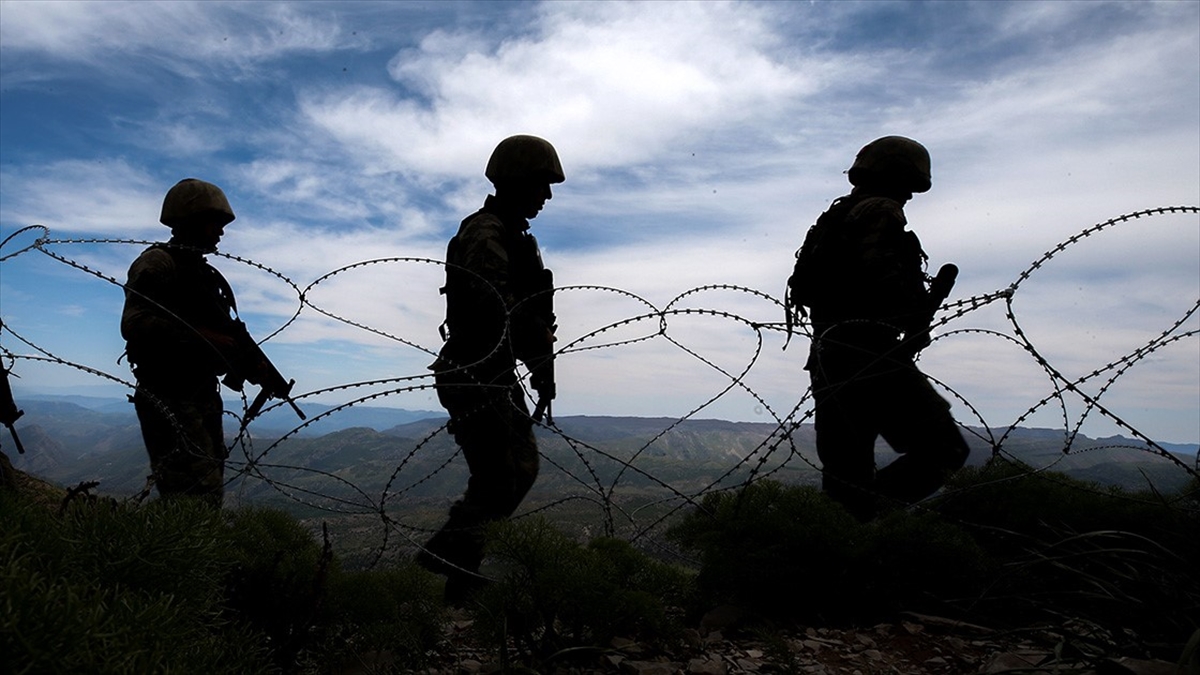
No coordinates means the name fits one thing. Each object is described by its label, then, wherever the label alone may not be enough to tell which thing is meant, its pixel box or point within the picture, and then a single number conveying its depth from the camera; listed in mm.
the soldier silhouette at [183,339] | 4566
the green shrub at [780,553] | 3898
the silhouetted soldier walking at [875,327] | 4562
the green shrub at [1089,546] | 2395
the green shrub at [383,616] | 2977
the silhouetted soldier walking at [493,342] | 4434
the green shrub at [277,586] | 2676
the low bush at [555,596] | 2945
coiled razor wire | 3002
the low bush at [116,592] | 1198
